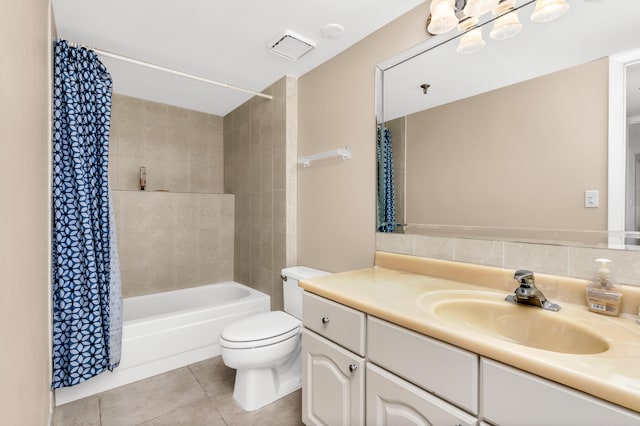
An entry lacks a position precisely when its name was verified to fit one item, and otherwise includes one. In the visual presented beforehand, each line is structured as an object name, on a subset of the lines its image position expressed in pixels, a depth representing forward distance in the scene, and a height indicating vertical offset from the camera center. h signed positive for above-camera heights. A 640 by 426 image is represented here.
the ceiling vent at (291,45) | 1.88 +1.08
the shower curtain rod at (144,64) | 1.85 +0.95
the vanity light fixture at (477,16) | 1.18 +0.86
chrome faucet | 1.05 -0.28
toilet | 1.68 -0.82
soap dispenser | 0.97 -0.26
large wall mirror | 1.04 +0.33
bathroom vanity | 0.65 -0.39
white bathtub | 1.97 -0.90
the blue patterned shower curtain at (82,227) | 1.68 -0.09
